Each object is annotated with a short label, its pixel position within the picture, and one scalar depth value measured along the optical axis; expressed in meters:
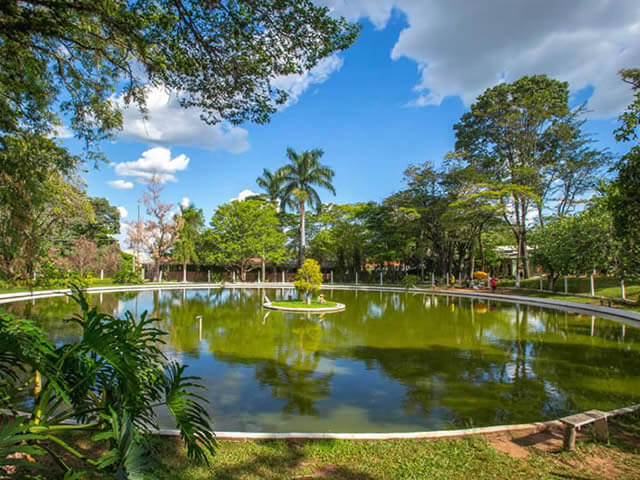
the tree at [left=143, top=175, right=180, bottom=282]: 30.42
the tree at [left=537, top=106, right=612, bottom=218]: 26.55
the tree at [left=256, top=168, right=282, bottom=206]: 33.22
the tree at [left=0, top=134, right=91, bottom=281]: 5.50
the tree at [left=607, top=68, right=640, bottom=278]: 4.96
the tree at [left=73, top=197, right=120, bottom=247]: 36.25
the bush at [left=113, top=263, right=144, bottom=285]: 28.50
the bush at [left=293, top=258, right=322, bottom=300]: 17.22
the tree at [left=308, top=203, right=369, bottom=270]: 34.88
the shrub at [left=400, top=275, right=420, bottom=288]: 28.77
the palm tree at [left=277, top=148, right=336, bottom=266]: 31.11
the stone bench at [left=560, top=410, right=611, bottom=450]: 3.78
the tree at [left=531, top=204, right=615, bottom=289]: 17.42
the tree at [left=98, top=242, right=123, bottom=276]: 27.25
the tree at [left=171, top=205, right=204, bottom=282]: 34.44
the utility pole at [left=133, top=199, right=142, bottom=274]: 30.72
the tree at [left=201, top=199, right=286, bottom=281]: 32.97
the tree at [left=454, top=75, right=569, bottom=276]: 25.48
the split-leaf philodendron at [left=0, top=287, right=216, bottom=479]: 2.29
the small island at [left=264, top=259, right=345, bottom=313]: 16.77
